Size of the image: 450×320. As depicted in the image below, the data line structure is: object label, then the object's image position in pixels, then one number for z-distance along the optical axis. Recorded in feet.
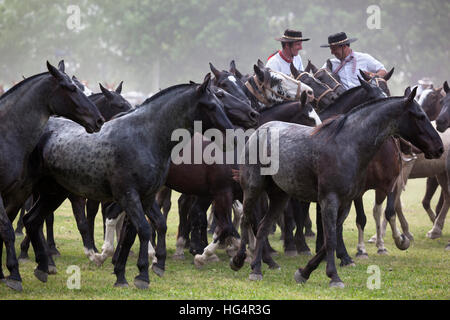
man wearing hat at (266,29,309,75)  81.61
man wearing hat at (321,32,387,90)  81.51
